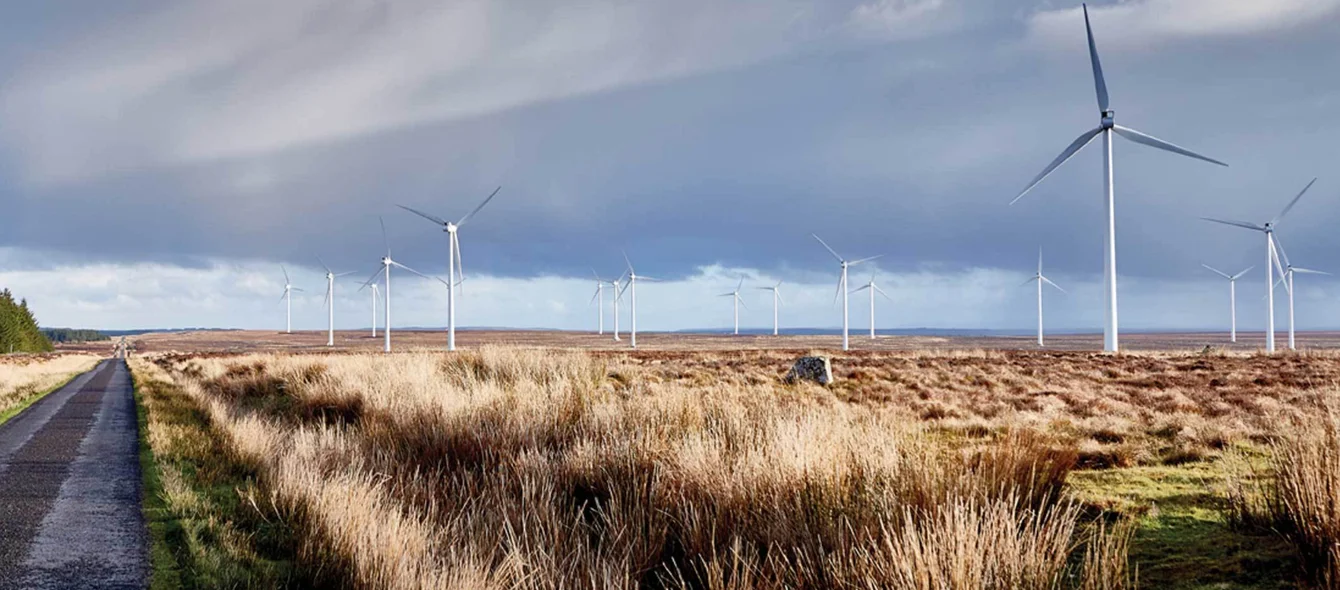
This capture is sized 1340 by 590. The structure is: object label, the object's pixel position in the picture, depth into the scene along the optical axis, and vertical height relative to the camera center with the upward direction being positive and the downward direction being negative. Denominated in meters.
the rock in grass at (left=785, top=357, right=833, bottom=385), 27.21 -1.61
